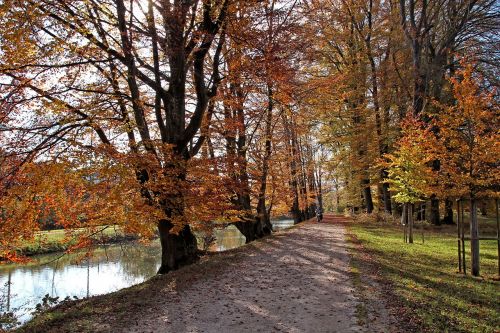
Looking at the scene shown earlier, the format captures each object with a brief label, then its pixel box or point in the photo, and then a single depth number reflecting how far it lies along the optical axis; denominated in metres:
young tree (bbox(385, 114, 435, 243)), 9.95
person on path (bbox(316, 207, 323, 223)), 29.05
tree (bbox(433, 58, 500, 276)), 8.75
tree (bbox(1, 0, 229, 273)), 8.34
